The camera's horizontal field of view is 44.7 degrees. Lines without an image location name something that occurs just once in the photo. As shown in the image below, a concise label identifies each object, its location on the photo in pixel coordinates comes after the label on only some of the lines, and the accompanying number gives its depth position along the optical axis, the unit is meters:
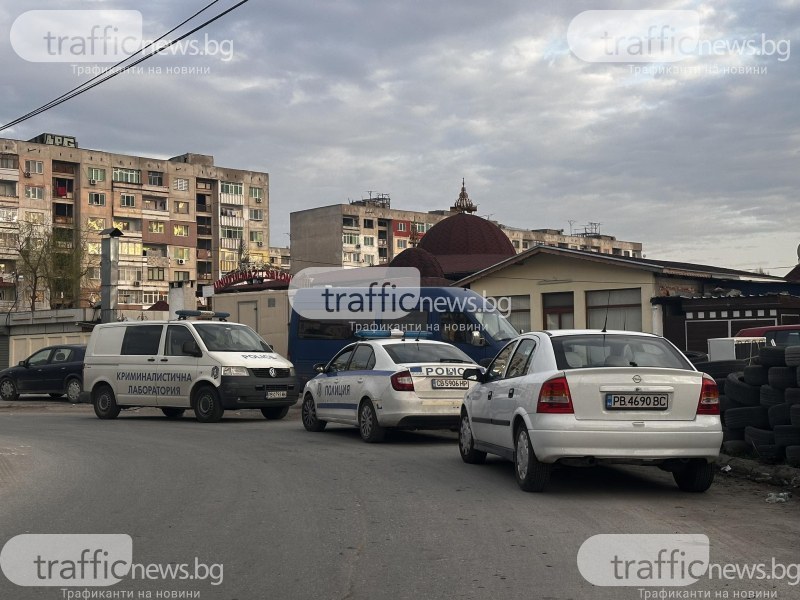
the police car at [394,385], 14.09
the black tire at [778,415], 10.48
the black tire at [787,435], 10.19
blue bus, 21.09
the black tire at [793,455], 10.03
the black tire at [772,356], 10.77
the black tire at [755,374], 11.13
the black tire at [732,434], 11.58
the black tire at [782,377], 10.53
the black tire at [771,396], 10.69
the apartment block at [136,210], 85.56
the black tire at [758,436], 10.74
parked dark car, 27.92
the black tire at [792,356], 10.39
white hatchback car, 8.91
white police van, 18.83
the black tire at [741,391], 11.31
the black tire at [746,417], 11.11
